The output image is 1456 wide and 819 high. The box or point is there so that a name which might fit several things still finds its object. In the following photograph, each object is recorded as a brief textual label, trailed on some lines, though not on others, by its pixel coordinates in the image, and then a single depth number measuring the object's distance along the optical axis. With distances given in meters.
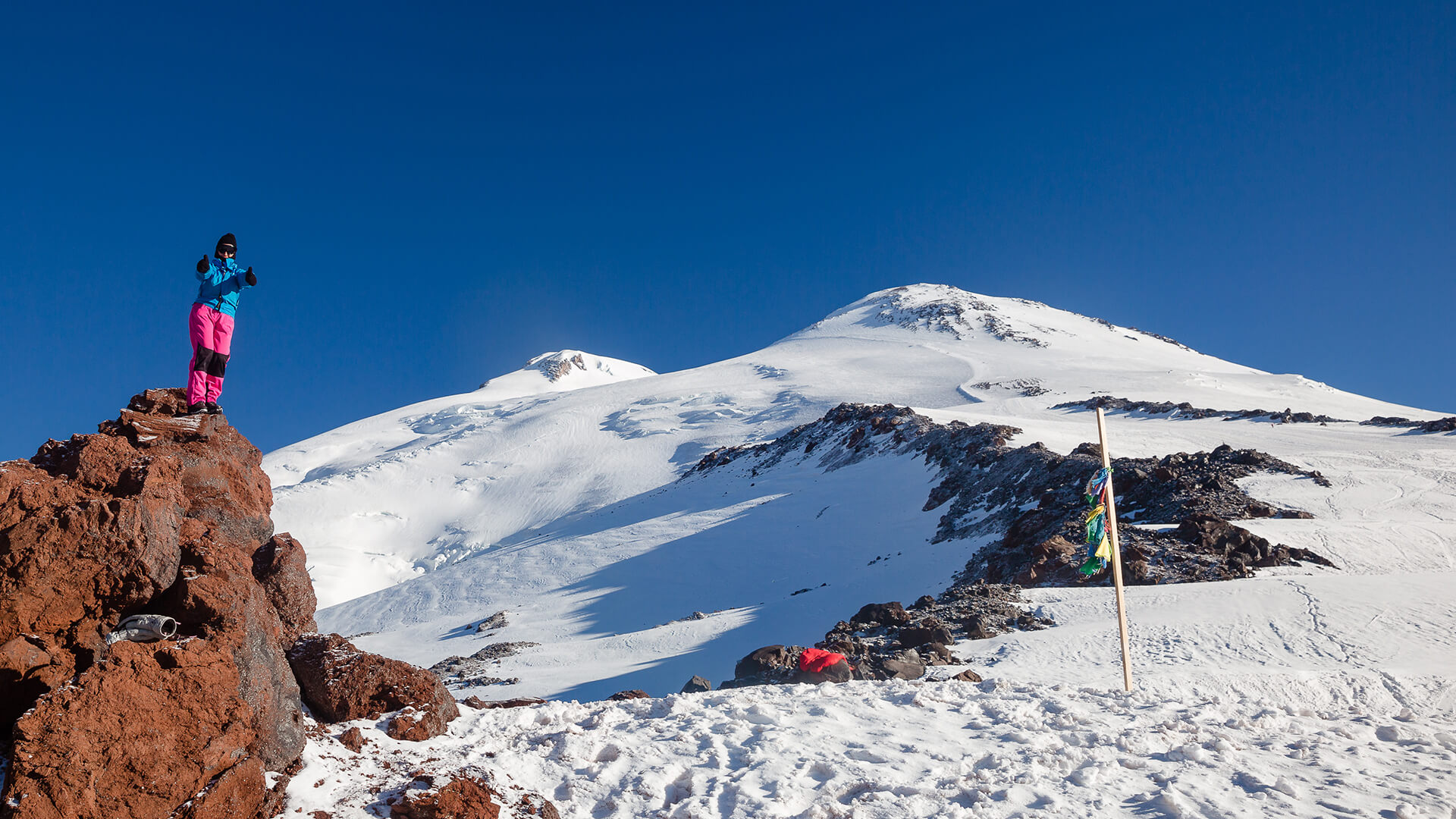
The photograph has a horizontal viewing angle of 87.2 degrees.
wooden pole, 8.17
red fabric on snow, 8.94
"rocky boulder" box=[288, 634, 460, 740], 5.41
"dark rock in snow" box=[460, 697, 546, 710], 6.98
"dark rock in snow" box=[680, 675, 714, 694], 9.84
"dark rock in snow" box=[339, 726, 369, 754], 5.06
